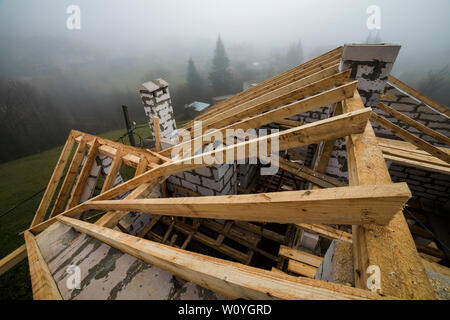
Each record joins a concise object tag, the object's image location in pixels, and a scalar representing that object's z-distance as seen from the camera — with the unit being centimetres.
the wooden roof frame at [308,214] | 85
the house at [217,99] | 4167
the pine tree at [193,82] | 4328
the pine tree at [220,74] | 4631
